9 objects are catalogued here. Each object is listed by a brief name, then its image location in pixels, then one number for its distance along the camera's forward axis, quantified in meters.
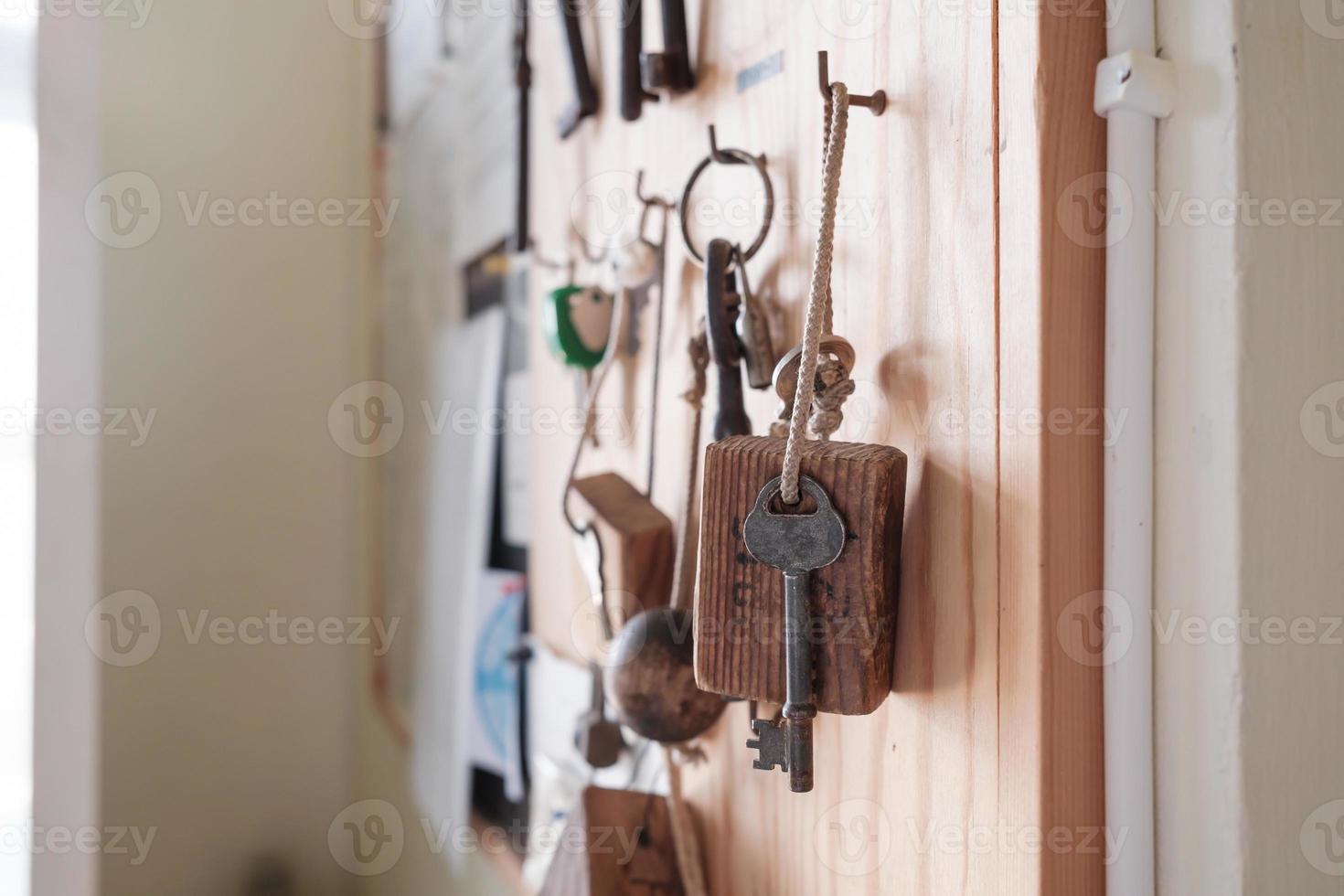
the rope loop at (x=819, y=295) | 0.35
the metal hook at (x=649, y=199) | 0.57
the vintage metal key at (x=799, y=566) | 0.34
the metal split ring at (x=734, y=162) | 0.45
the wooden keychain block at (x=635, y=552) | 0.53
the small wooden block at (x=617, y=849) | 0.53
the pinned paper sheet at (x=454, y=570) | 1.10
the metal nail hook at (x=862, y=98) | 0.38
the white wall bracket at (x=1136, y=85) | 0.33
